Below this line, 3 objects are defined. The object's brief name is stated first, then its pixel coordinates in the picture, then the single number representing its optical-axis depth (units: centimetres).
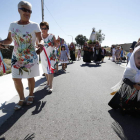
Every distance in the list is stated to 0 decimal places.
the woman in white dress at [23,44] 253
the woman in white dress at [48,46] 358
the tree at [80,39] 8131
